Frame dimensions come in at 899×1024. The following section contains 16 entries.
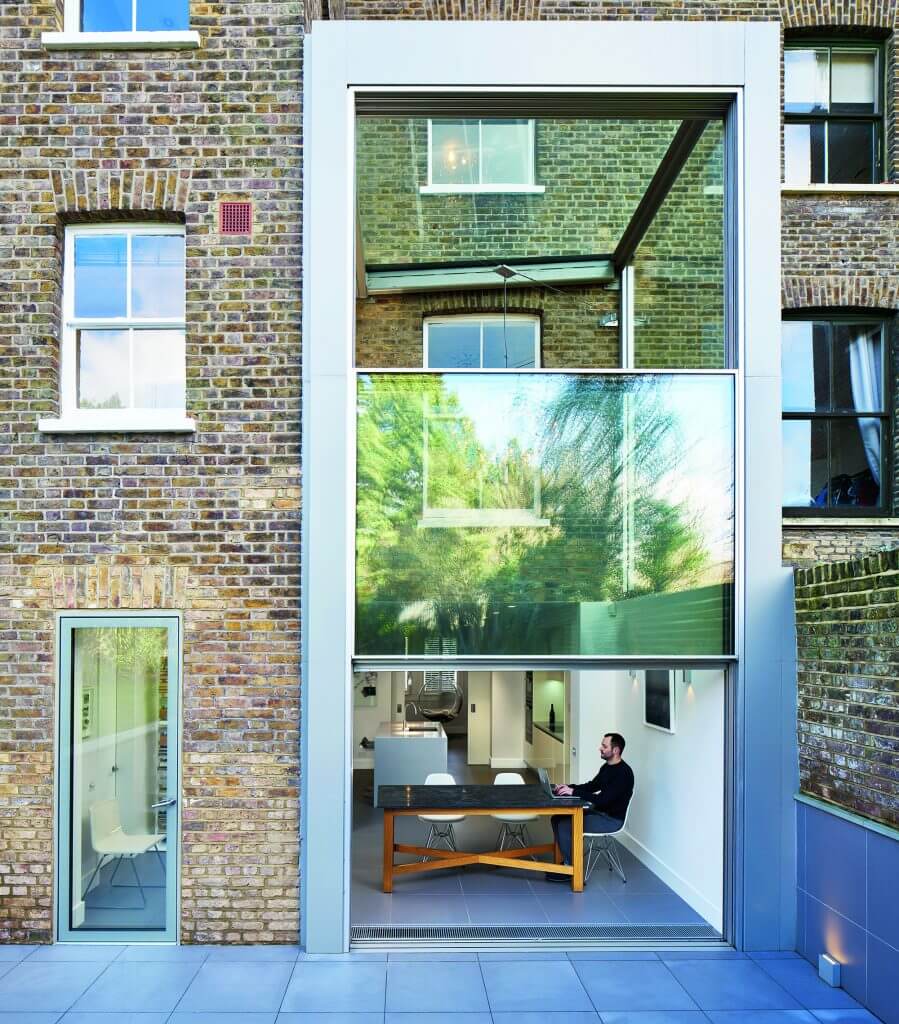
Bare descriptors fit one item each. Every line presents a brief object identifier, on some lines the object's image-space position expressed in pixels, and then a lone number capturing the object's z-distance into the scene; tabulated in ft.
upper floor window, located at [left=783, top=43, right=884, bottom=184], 36.06
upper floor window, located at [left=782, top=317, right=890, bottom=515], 35.17
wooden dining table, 28.19
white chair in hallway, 23.34
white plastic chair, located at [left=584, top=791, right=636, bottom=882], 30.27
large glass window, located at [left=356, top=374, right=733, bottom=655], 23.06
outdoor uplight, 20.77
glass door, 23.24
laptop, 30.68
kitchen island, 42.93
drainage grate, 23.61
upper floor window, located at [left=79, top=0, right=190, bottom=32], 24.48
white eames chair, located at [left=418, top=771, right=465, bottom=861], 32.55
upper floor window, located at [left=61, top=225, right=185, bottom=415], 24.26
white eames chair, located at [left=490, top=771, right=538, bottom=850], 33.01
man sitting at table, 29.96
